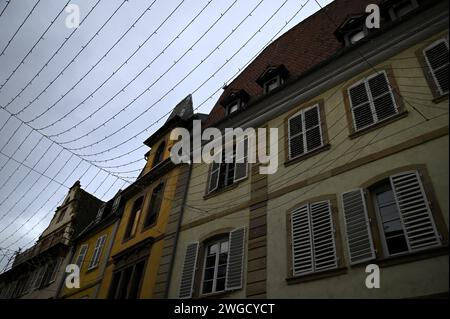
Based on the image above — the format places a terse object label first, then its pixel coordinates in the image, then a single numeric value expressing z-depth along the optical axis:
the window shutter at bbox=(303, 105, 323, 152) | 9.23
